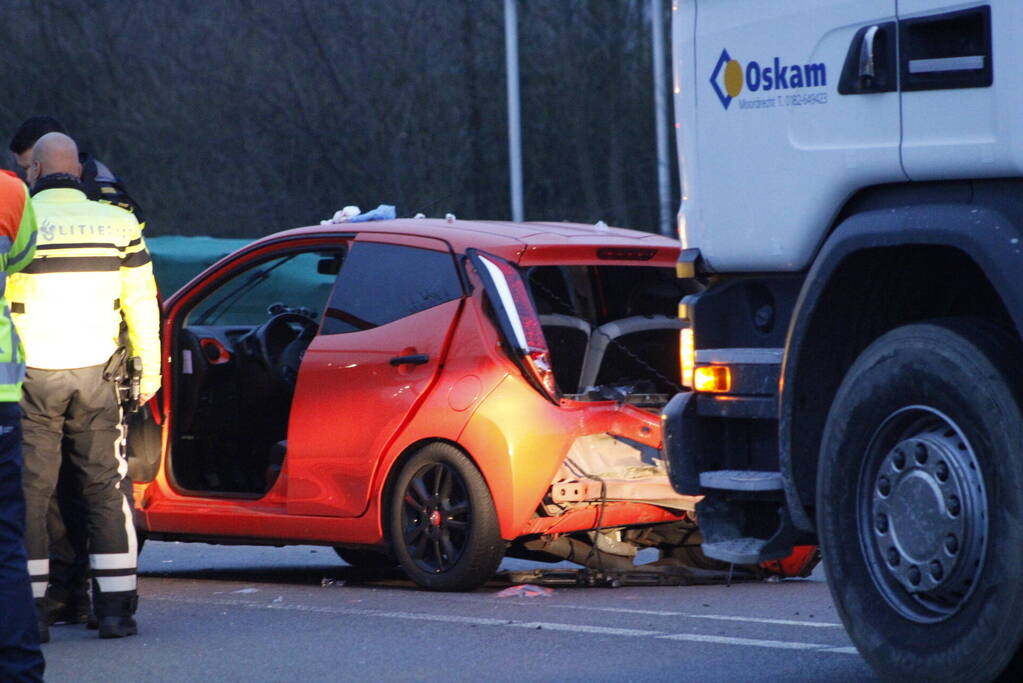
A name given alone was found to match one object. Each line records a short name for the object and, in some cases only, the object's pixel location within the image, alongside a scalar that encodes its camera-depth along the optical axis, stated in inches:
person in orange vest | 423.8
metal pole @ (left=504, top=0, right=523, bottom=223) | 1925.4
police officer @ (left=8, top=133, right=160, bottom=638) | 577.0
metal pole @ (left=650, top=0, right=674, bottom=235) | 1942.7
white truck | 383.2
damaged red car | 660.7
